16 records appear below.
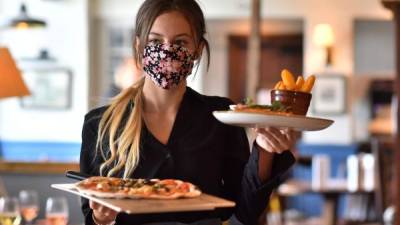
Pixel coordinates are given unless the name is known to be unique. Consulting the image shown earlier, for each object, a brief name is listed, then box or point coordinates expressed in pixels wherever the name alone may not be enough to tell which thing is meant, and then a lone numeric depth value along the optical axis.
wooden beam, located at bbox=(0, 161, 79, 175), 4.92
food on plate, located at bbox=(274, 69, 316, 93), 1.64
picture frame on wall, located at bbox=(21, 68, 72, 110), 8.81
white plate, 1.44
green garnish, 1.56
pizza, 1.36
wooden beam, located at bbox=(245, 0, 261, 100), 6.80
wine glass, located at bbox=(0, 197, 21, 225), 2.64
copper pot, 1.60
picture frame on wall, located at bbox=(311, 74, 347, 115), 8.43
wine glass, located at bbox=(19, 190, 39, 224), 2.99
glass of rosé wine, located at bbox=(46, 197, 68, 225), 2.85
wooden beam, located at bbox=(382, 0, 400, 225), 3.33
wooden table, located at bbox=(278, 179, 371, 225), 5.90
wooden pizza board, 1.26
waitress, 1.53
